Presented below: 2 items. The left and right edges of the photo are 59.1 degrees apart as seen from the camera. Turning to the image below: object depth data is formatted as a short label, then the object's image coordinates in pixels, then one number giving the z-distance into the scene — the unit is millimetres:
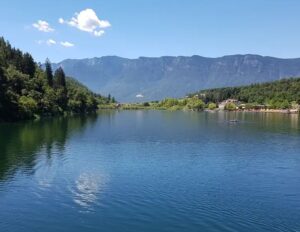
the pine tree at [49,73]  110929
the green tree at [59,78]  115567
